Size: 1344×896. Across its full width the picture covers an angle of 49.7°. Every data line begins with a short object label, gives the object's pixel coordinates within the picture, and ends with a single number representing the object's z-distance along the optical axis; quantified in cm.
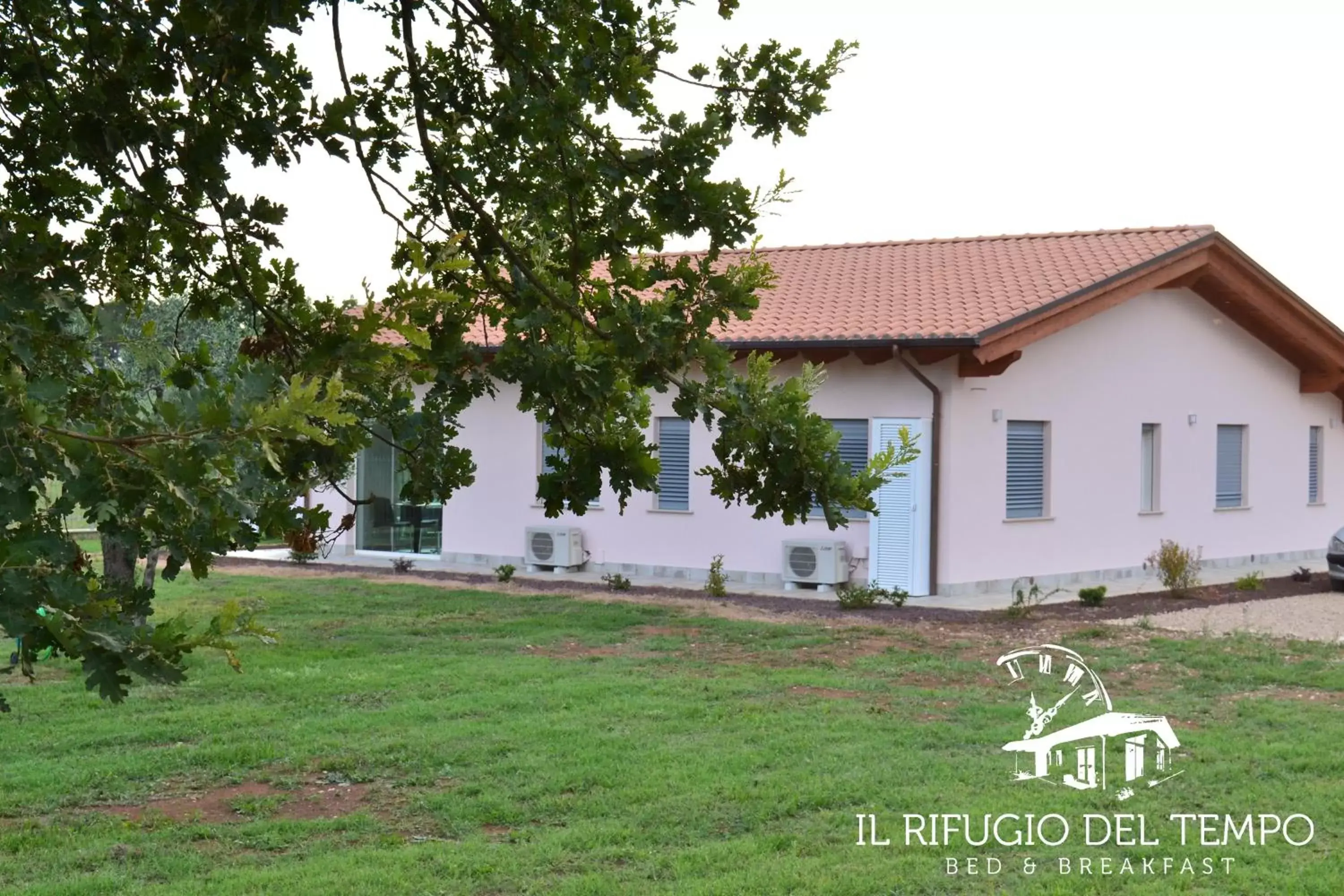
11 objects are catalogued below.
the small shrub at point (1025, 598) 1551
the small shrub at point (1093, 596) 1691
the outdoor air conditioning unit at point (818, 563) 1786
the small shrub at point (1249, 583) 1928
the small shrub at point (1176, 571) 1833
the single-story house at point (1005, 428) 1766
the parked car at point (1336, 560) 1981
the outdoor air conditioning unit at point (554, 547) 2019
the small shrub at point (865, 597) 1642
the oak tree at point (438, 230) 457
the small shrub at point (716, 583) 1775
